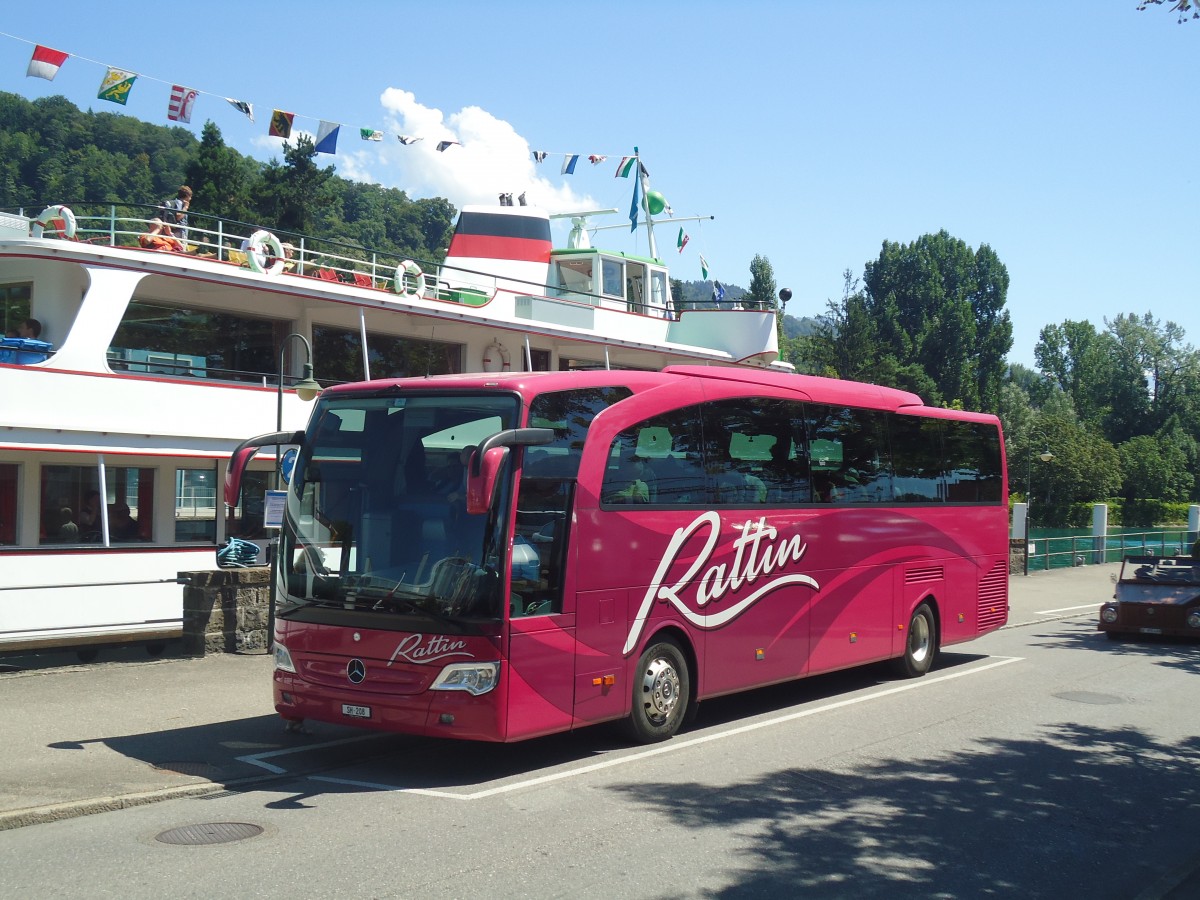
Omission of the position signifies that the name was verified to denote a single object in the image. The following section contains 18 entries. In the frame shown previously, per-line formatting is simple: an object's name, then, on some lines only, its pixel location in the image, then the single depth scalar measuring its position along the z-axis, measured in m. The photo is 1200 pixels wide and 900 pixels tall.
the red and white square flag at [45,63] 16.23
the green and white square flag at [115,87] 17.19
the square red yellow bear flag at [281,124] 19.39
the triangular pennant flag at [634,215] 29.38
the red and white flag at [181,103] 18.05
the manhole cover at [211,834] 6.93
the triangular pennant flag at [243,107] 18.92
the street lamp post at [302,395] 14.29
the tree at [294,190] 63.56
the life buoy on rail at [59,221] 15.97
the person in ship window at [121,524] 16.02
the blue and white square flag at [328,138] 20.25
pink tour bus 8.52
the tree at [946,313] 96.19
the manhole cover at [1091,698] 12.61
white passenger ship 14.80
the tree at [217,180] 62.22
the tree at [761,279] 87.50
